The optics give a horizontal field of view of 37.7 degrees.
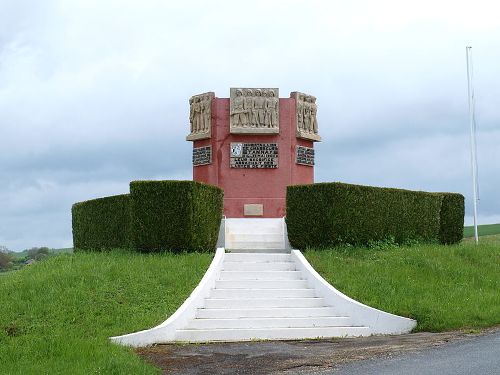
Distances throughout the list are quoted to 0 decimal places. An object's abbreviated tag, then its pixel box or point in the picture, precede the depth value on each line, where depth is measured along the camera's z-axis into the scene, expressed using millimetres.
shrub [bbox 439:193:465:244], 22703
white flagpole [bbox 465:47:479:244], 24491
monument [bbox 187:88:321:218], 25891
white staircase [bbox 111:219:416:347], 14094
